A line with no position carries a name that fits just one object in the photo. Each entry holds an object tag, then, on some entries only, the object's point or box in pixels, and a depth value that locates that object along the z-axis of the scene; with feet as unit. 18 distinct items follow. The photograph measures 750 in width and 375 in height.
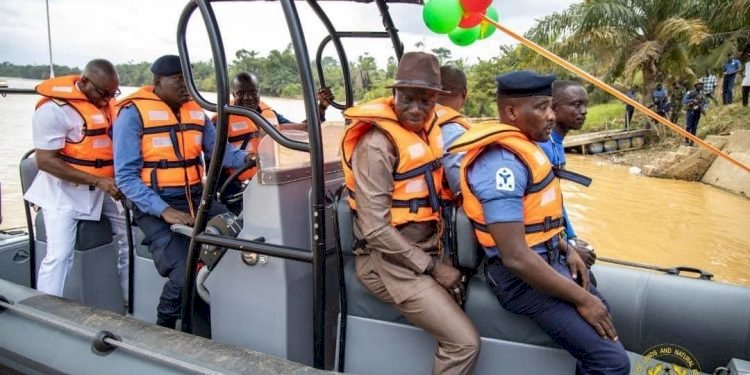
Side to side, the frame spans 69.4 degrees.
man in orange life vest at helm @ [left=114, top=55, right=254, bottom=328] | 7.61
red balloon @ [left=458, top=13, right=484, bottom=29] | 9.37
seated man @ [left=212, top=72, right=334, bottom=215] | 10.89
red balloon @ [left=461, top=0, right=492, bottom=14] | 8.92
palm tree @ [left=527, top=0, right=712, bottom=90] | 42.37
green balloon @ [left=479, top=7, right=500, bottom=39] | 11.08
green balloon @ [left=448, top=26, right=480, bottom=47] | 10.92
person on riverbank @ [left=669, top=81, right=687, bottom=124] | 48.62
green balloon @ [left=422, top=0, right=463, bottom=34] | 8.45
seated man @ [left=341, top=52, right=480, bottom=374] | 5.74
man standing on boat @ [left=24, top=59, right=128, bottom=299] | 8.44
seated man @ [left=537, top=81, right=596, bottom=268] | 8.39
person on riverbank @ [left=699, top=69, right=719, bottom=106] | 45.21
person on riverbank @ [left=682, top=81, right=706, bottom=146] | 40.55
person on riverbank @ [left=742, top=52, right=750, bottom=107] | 40.72
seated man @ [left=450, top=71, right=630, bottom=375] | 5.31
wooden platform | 49.55
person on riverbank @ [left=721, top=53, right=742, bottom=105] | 42.65
